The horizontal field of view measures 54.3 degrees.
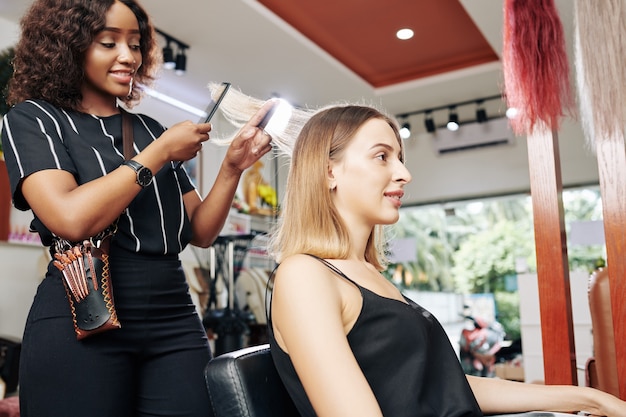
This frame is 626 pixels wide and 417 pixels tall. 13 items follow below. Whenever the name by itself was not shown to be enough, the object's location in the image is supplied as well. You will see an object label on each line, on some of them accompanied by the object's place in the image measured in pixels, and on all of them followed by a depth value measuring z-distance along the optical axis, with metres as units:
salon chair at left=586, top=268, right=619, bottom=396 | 1.93
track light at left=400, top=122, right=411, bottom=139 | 6.71
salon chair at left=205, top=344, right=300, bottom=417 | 0.95
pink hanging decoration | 1.71
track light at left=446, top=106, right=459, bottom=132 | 6.43
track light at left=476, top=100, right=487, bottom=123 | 6.35
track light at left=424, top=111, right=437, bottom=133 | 6.67
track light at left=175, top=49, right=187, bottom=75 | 4.73
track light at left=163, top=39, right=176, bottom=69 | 4.65
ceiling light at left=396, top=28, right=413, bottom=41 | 4.98
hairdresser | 1.13
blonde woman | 0.93
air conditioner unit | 6.67
